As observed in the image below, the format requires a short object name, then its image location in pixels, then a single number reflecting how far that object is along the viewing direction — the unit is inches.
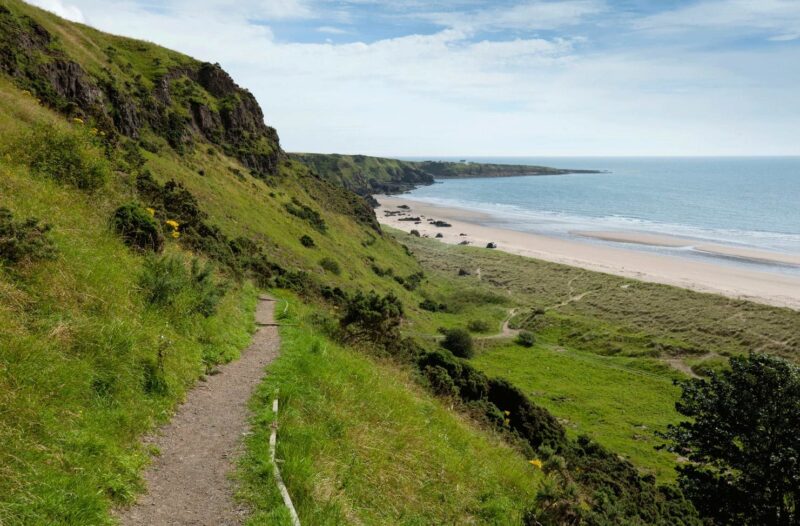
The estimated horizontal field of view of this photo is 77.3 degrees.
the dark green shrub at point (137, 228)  545.3
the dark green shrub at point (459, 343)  1808.6
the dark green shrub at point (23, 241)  356.5
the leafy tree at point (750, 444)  654.5
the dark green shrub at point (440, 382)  734.3
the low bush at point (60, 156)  561.0
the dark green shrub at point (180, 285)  477.1
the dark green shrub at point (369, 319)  760.5
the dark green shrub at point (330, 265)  1776.6
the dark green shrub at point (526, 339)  2078.0
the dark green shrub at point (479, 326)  2212.1
